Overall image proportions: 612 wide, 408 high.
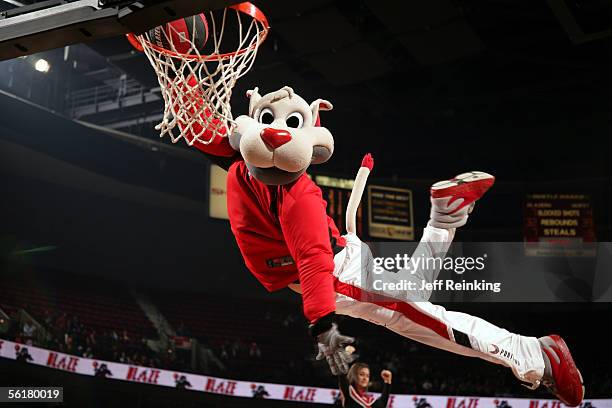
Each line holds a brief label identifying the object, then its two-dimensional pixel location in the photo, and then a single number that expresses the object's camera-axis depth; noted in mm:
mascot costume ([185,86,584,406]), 3613
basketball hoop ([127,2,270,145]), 3883
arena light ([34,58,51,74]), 11289
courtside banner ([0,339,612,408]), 10328
